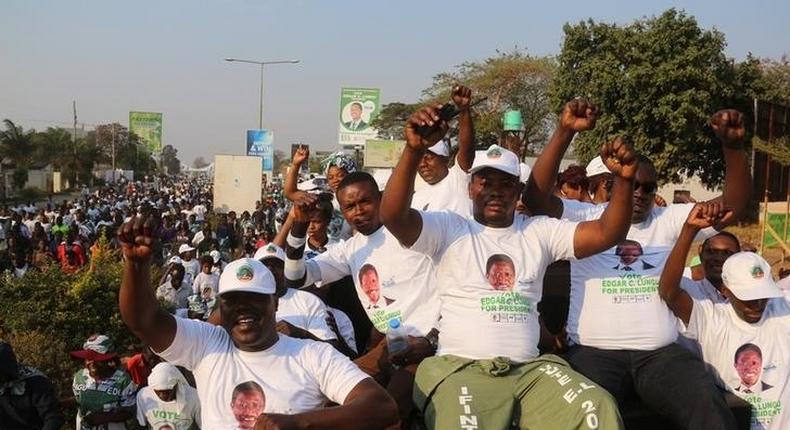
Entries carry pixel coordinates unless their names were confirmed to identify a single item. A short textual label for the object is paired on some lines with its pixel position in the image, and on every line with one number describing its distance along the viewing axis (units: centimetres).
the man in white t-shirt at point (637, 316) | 353
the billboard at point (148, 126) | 6562
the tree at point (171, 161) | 14439
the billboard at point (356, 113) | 3344
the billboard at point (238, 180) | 2691
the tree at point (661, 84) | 2577
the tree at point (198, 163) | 19305
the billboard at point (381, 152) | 3353
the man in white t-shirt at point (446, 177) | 498
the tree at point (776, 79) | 2777
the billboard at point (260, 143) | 3575
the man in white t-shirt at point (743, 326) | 359
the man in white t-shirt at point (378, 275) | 366
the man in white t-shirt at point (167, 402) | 544
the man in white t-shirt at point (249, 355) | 295
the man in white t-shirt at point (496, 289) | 308
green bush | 755
